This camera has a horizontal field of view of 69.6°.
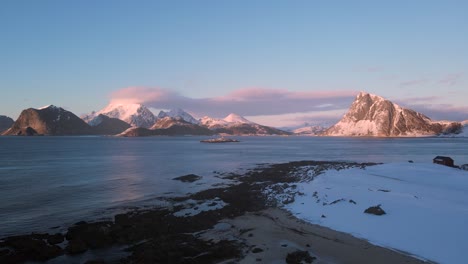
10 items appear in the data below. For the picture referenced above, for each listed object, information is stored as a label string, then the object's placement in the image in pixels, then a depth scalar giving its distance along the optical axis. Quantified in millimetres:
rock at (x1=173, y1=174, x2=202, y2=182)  37875
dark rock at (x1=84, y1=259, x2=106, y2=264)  13194
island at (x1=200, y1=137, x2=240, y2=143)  175188
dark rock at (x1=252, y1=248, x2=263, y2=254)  14102
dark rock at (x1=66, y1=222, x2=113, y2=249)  15781
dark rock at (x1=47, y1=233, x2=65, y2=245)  15964
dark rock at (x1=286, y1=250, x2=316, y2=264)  12852
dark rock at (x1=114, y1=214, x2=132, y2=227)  18845
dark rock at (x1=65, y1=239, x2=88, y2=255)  14789
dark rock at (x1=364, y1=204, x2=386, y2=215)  17861
